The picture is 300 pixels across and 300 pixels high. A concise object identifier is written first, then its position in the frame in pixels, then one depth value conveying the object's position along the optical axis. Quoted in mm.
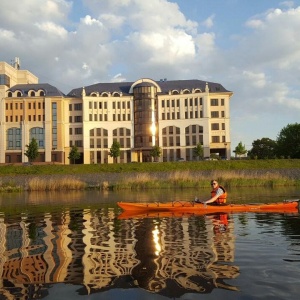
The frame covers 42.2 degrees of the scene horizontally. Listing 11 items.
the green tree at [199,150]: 80562
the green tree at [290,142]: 74500
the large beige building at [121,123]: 89250
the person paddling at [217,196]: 19047
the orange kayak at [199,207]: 19109
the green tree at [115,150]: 81750
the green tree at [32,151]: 77938
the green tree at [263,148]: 91250
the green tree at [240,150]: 80875
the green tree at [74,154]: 81750
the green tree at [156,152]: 82244
